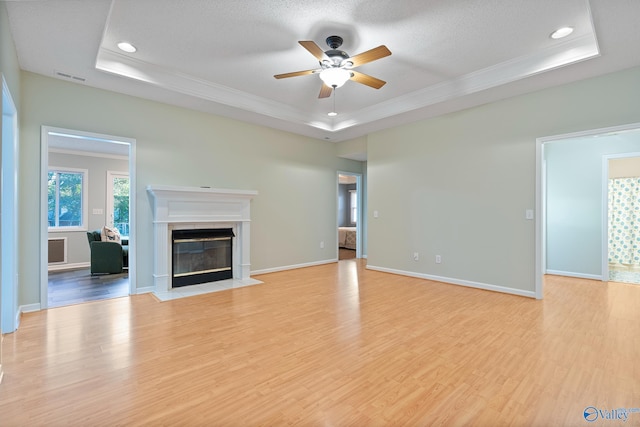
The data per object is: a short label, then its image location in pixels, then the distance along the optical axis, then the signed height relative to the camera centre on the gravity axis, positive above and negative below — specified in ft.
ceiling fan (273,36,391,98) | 9.75 +4.96
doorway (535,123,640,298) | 16.24 +0.62
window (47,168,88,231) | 21.83 +0.89
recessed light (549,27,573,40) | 9.84 +6.03
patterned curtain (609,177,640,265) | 19.88 -0.43
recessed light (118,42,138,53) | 10.71 +5.97
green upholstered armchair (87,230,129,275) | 18.45 -2.83
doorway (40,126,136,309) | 18.40 +0.50
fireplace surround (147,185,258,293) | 14.10 -0.23
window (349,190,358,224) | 39.06 +1.10
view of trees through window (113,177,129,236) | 24.27 +0.81
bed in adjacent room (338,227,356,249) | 29.42 -2.51
